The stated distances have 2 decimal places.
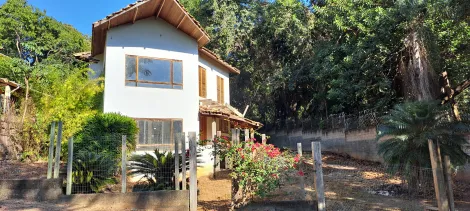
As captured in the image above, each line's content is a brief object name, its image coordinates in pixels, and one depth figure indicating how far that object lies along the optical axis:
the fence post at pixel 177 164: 8.04
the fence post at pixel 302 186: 7.58
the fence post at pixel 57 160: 8.19
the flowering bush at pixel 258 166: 6.95
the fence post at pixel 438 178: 5.73
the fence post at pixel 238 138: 7.52
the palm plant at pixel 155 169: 8.41
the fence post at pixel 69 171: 7.90
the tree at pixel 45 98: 12.02
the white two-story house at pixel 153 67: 12.79
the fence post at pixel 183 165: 7.95
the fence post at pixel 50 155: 8.18
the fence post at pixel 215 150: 7.71
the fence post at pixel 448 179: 5.88
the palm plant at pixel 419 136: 7.77
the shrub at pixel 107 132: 9.95
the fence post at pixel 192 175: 7.66
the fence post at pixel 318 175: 6.59
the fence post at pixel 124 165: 7.96
